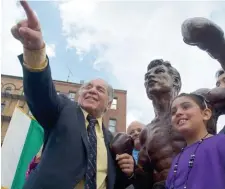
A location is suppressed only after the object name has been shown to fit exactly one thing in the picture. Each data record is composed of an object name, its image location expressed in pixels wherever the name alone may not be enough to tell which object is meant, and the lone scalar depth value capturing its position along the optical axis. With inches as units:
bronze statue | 59.2
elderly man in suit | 43.7
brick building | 519.4
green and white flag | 124.4
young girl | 40.4
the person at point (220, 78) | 61.0
